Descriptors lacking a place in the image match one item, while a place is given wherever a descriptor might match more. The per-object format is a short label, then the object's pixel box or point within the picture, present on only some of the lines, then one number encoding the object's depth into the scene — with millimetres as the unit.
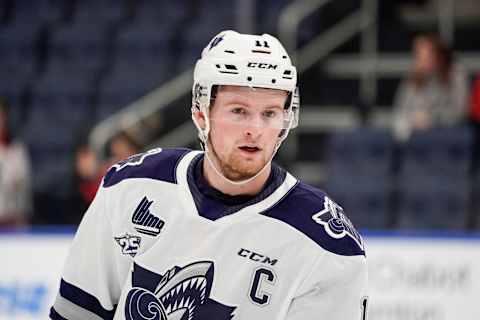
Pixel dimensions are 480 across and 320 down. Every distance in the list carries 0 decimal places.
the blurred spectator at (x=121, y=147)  13219
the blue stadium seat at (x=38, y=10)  17719
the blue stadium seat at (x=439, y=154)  12609
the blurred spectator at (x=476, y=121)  12664
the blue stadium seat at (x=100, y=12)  17312
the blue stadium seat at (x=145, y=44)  16328
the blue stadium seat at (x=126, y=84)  15937
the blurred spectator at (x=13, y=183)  13523
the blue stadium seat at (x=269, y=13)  15684
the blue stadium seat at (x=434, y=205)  12430
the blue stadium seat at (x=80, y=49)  16656
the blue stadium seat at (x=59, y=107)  15859
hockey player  4687
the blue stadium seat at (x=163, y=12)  16984
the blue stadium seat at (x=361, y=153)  13172
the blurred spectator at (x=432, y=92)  12398
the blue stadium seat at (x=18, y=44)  17047
